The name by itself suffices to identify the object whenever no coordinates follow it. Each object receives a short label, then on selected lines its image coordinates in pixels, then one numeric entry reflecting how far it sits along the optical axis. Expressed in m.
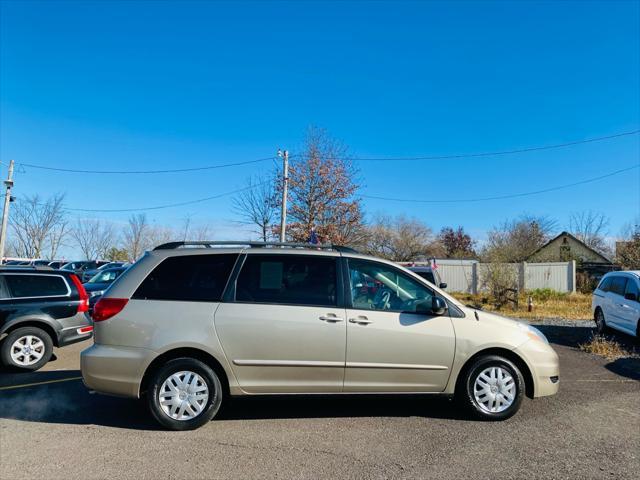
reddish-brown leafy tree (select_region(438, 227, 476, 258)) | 53.66
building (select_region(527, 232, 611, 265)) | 35.60
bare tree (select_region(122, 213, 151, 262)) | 44.16
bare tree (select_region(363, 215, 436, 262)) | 45.62
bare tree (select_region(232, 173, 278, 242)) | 27.81
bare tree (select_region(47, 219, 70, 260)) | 41.88
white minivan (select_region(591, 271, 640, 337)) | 9.59
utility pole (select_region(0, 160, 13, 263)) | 23.81
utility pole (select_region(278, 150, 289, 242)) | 22.62
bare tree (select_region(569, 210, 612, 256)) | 42.03
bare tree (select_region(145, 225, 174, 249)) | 44.56
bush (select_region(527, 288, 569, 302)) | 21.02
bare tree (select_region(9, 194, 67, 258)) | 39.06
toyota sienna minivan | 4.40
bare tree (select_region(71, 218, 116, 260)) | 44.94
